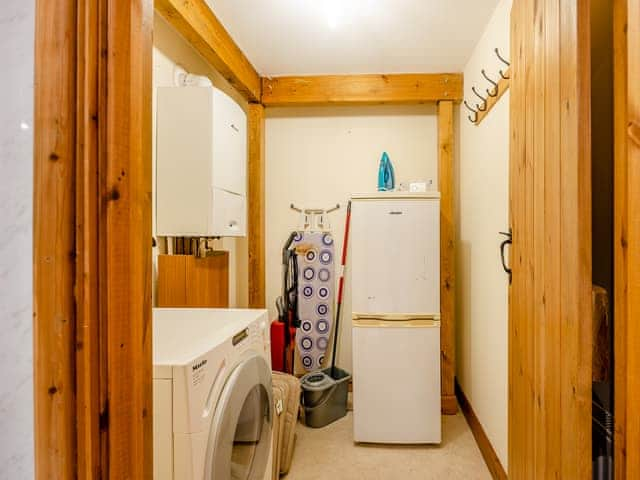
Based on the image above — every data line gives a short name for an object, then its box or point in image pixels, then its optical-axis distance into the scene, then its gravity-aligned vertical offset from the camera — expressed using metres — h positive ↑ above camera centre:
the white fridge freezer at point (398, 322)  2.20 -0.51
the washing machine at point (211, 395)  0.90 -0.44
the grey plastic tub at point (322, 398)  2.43 -1.09
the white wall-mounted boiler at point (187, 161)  1.81 +0.40
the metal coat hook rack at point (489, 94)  1.80 +0.82
